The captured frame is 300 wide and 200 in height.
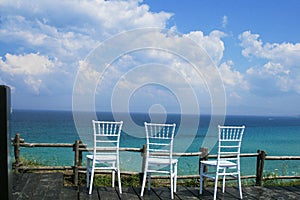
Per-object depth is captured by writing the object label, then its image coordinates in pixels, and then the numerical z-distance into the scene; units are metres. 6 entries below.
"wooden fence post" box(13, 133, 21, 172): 5.45
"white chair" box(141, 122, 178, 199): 4.43
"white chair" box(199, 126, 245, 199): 4.44
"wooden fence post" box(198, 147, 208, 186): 5.26
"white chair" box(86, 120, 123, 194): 4.52
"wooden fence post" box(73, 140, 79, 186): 5.49
